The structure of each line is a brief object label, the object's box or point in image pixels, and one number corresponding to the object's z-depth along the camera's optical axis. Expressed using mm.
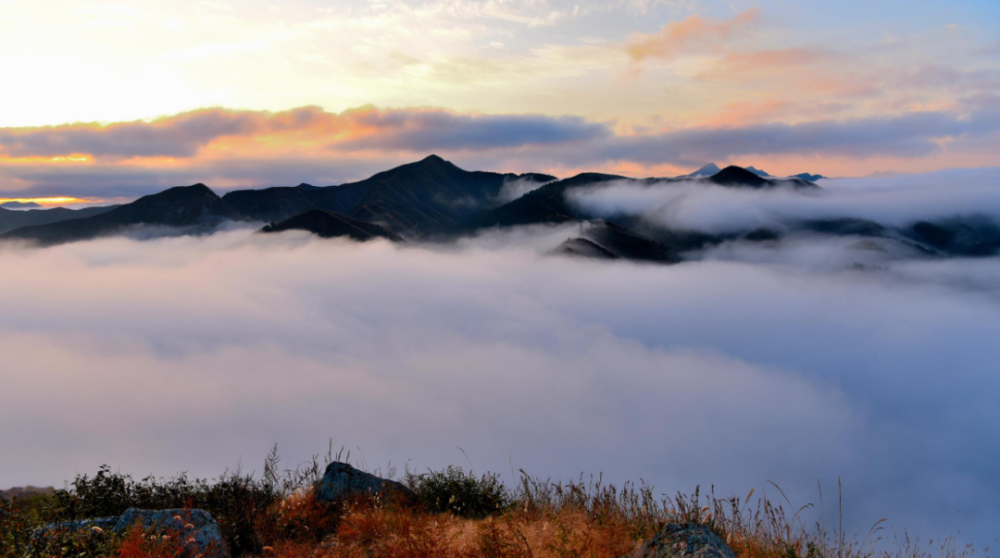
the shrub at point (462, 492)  10909
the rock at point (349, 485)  10688
